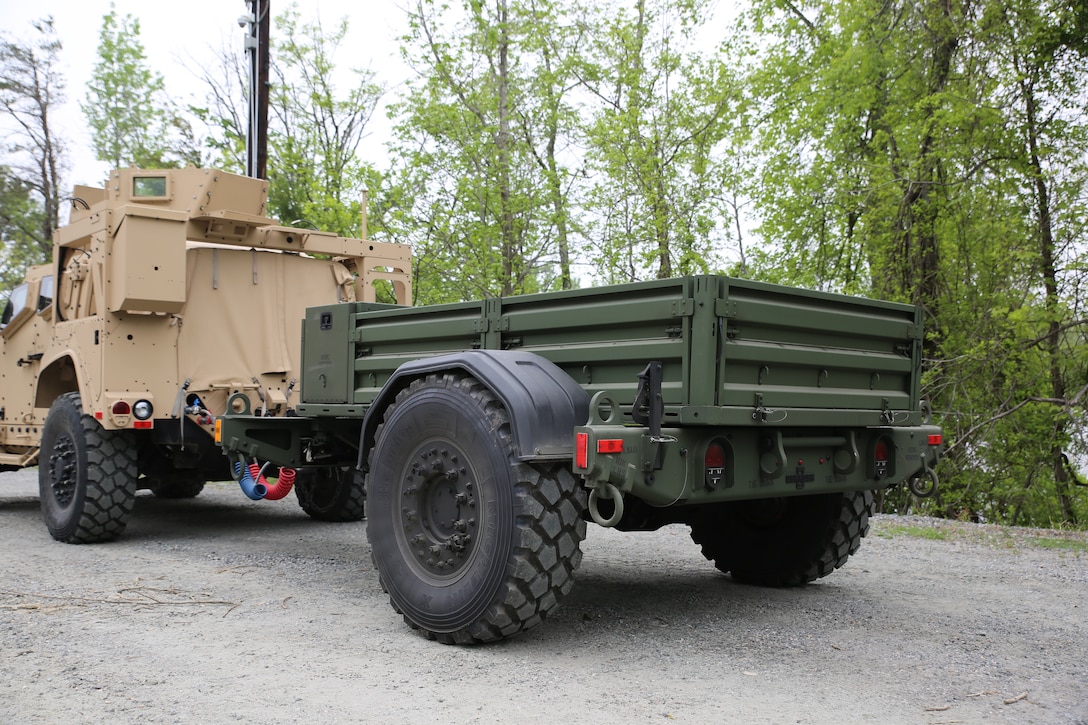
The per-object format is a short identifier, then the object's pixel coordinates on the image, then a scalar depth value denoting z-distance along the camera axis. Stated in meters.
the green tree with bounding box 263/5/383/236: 18.72
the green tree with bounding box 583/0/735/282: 17.95
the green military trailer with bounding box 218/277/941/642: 4.30
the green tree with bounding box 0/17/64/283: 25.58
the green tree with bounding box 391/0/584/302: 18.36
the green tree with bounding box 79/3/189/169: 27.69
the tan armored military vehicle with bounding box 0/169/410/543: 7.72
